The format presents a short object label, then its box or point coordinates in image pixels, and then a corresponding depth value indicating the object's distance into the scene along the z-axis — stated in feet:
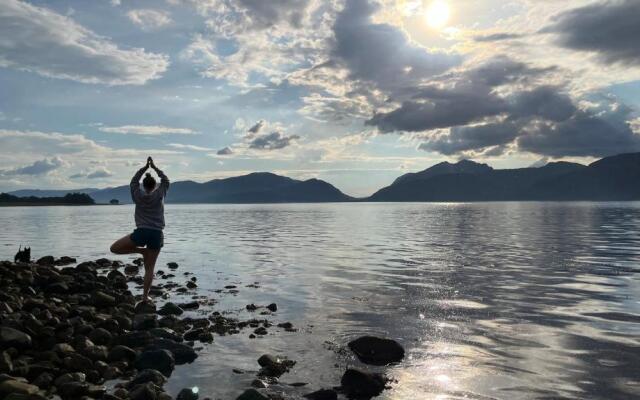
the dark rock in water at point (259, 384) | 30.05
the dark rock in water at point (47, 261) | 85.35
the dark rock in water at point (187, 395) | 28.27
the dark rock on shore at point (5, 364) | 28.86
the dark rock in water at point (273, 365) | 32.63
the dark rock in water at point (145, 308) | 47.94
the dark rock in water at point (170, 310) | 48.78
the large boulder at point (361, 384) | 29.27
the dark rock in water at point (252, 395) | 26.73
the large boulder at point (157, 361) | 33.24
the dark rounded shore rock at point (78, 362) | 31.37
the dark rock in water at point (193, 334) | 40.84
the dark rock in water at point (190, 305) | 52.65
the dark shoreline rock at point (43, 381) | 28.39
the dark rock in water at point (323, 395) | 28.55
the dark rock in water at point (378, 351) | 35.35
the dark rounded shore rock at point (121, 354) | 34.17
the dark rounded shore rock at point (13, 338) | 33.14
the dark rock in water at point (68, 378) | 28.45
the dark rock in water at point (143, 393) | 26.68
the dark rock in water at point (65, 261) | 91.35
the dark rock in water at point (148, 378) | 29.99
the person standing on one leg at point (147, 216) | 46.11
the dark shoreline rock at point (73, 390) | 27.53
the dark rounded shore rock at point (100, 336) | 37.53
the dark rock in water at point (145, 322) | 41.86
